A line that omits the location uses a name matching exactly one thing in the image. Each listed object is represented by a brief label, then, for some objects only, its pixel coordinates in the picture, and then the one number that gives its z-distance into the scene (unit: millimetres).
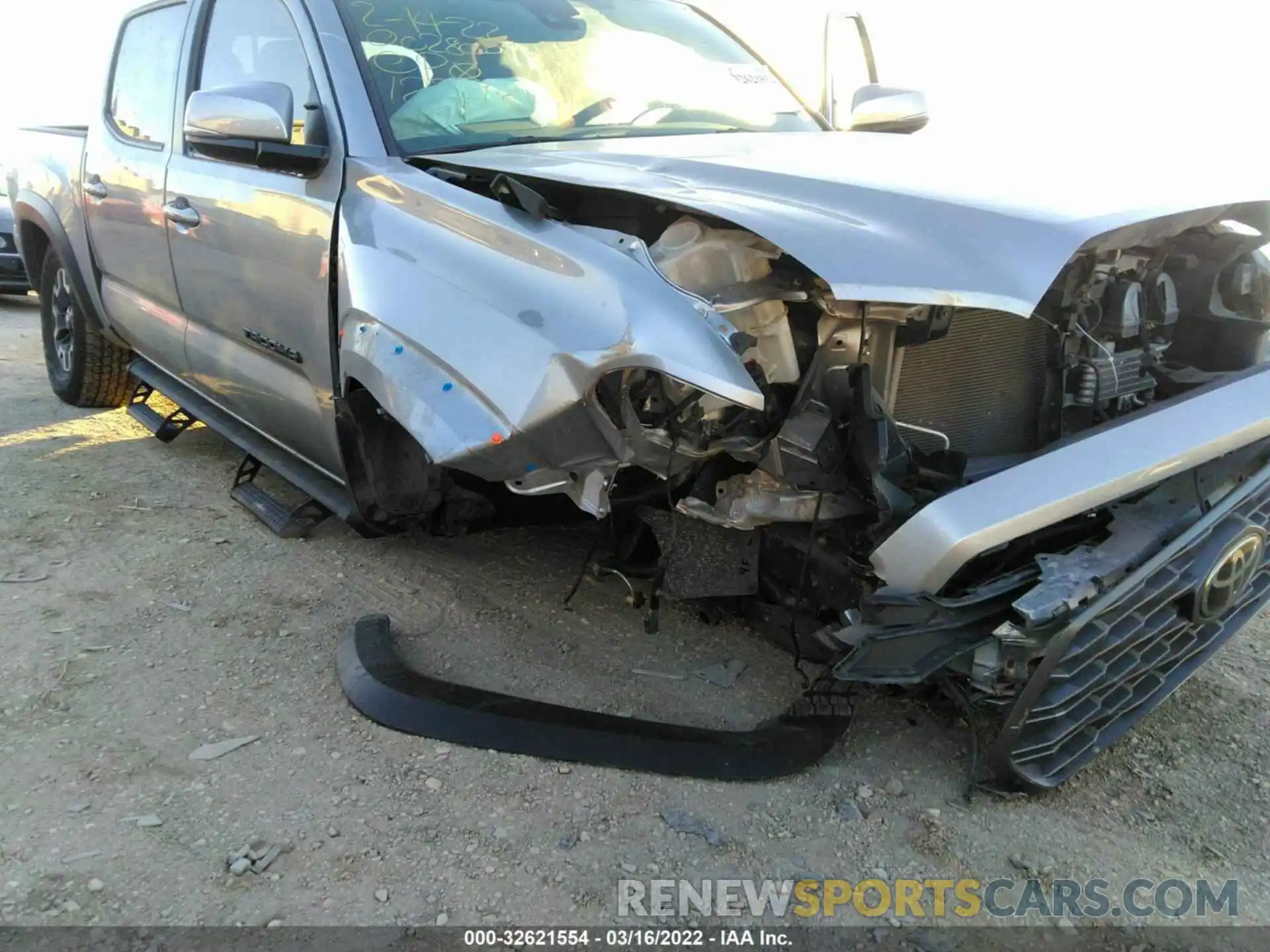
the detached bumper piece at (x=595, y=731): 2365
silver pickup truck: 2033
